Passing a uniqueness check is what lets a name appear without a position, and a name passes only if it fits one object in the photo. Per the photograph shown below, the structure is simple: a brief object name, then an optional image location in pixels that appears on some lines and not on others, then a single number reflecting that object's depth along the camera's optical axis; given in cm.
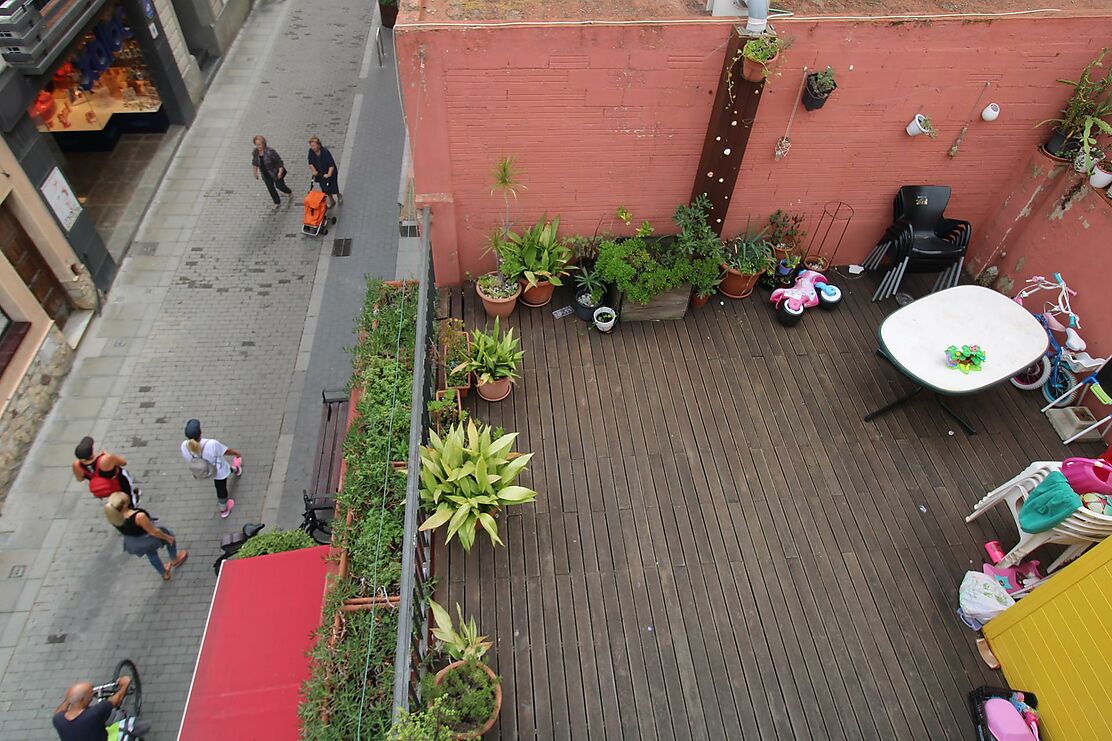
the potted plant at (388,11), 1584
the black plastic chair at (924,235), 688
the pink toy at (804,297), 696
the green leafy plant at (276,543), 616
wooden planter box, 675
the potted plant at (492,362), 598
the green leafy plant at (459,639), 445
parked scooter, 680
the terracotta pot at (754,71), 537
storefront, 852
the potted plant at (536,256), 662
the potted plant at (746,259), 689
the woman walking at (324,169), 1077
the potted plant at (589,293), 676
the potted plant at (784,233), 700
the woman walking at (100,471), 665
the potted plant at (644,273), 644
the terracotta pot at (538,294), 682
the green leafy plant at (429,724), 376
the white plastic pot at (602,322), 673
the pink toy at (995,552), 529
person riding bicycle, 542
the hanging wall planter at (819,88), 576
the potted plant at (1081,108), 602
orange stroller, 1101
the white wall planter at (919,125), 625
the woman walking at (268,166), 1089
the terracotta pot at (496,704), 423
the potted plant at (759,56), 527
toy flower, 578
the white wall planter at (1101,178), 594
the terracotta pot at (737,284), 698
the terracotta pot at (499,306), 674
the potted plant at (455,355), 611
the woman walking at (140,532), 643
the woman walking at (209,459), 734
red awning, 476
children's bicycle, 611
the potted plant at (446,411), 573
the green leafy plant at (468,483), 502
